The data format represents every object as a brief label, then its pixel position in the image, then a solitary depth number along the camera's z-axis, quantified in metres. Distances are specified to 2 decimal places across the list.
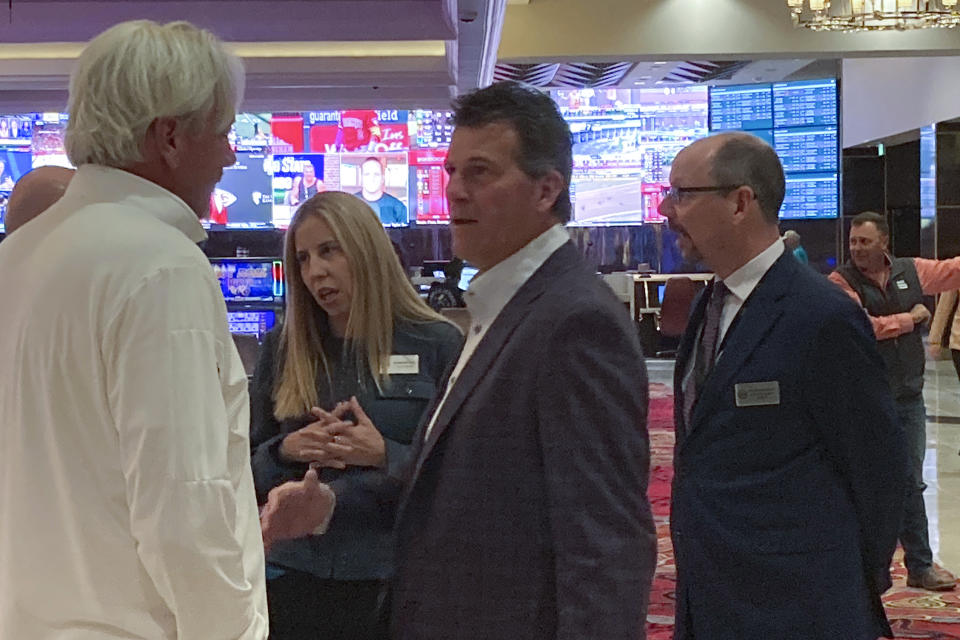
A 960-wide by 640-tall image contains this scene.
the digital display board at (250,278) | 9.41
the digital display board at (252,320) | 9.26
